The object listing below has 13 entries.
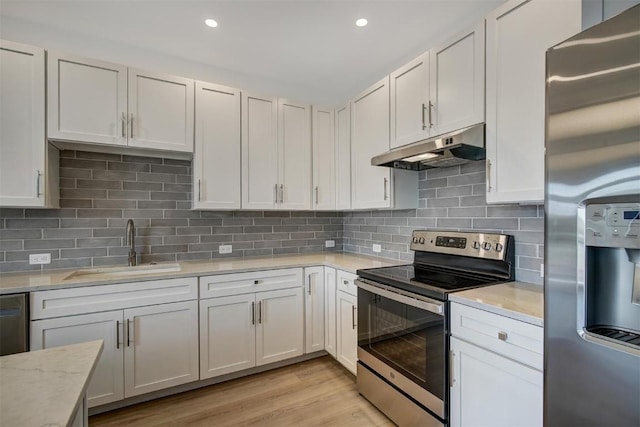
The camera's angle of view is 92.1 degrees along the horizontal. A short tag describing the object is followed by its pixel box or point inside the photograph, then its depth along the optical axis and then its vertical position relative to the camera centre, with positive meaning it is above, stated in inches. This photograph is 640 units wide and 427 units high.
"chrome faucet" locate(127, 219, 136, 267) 98.6 -10.3
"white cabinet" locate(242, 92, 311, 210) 109.5 +21.7
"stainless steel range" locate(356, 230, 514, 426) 64.9 -25.0
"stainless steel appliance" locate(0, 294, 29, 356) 69.3 -25.6
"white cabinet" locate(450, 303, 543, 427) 49.4 -27.8
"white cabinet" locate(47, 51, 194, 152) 83.1 +31.1
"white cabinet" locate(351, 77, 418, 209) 97.4 +17.0
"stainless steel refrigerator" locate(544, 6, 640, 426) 33.6 -1.6
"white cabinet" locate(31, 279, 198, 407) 75.2 -31.6
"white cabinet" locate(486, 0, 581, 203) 57.3 +25.0
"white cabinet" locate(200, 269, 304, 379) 92.8 -34.6
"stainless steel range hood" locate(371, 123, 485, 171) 67.1 +15.0
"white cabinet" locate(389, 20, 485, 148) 70.6 +31.7
